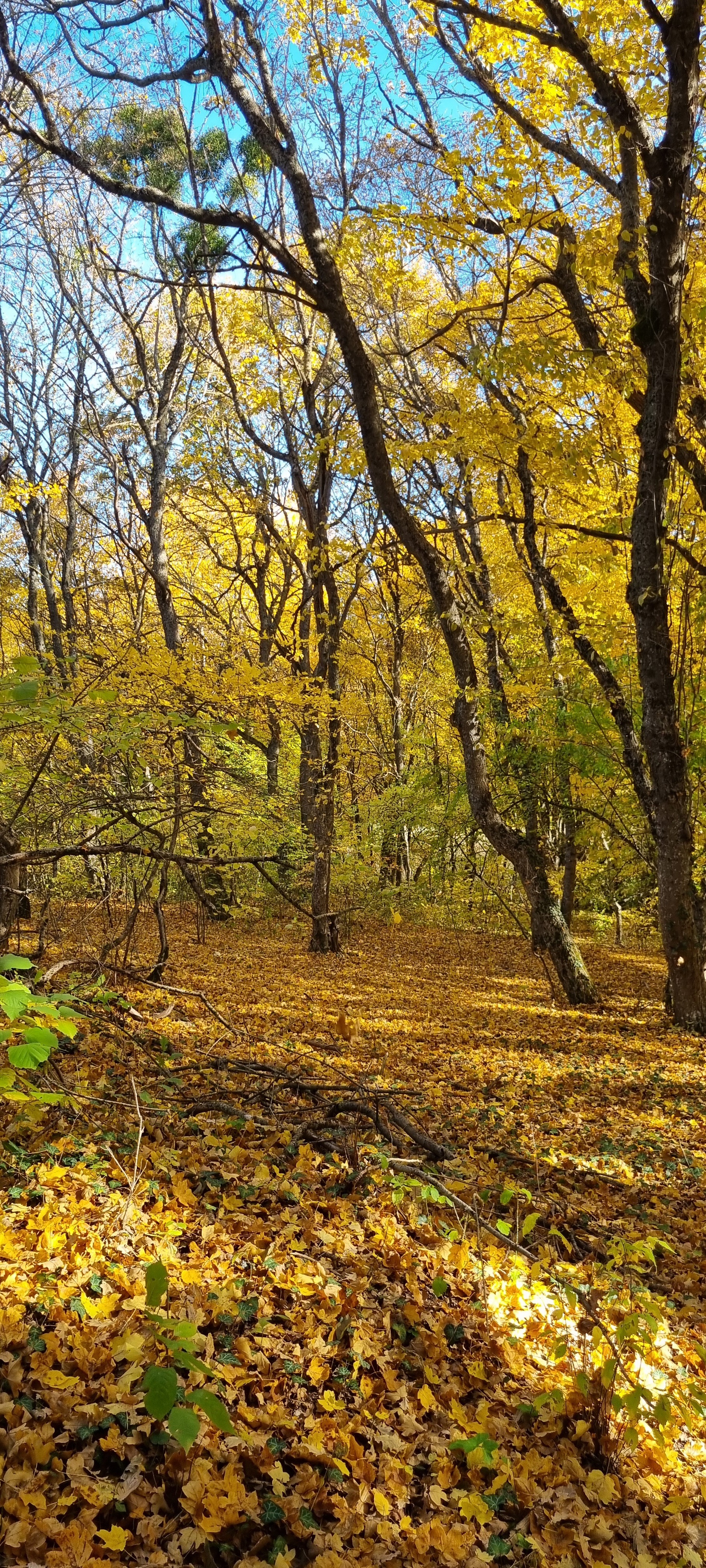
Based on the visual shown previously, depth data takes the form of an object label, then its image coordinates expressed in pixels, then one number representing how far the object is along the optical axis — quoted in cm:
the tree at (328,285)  580
